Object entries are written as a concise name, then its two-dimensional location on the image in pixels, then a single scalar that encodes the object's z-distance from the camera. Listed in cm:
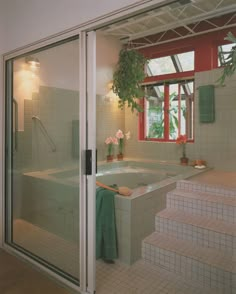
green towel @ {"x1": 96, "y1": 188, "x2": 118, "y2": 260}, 246
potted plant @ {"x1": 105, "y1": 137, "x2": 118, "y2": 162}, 459
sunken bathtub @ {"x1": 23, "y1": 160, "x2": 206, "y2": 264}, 213
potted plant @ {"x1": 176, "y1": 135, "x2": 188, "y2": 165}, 433
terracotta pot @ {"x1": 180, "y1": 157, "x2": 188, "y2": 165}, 431
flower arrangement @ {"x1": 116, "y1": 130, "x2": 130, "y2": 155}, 476
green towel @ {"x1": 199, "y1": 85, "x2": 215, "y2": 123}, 407
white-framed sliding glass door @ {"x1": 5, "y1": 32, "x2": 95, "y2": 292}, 196
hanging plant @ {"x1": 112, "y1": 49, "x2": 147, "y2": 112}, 447
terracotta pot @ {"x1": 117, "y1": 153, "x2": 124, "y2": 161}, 479
